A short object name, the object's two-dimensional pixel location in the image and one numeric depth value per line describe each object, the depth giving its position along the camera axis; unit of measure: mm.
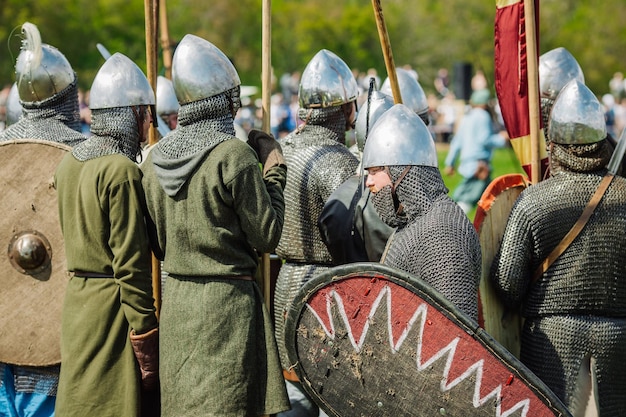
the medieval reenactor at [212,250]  7524
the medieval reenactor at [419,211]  6703
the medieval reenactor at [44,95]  9775
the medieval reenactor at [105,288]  7877
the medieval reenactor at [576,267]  7663
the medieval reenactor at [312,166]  9797
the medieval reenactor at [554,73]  10938
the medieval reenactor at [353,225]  8657
